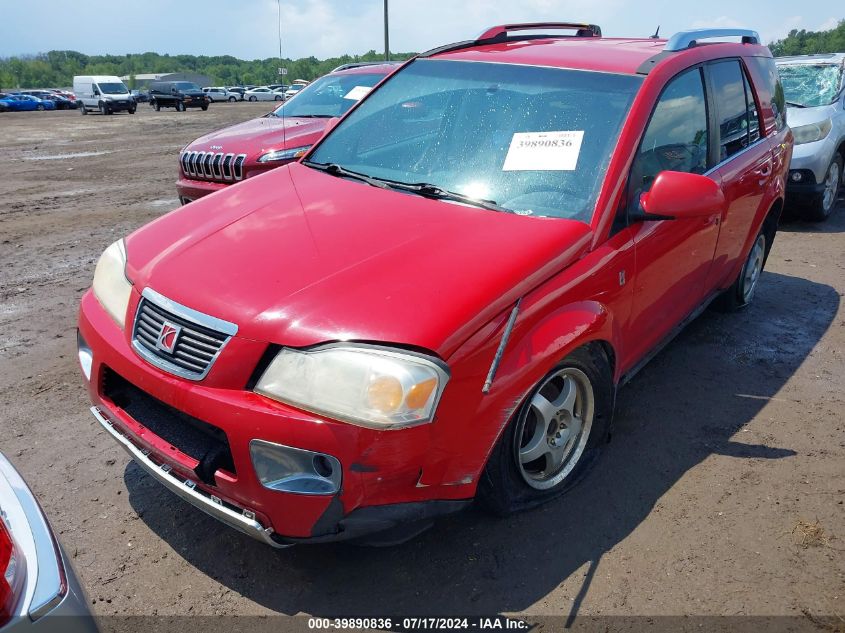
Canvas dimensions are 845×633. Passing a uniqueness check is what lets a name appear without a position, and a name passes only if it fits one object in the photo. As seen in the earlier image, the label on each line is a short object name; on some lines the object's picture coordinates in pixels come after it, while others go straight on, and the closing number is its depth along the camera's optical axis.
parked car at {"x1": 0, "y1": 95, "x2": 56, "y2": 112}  44.56
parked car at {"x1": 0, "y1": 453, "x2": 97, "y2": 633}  1.43
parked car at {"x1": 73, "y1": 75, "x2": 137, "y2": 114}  35.53
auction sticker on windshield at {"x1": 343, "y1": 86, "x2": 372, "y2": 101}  7.87
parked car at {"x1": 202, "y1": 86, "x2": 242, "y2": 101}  63.51
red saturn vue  2.16
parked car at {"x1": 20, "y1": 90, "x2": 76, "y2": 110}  48.56
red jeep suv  7.07
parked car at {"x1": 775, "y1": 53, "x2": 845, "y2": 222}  7.55
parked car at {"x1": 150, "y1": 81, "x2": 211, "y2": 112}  40.22
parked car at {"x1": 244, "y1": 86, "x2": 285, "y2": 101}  62.84
